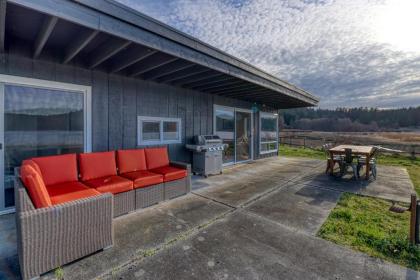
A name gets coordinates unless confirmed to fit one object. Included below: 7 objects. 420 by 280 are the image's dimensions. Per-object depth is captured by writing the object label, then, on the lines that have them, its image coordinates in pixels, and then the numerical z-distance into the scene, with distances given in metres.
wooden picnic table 5.06
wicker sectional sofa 1.67
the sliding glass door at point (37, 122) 2.94
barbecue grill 5.30
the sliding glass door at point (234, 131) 6.81
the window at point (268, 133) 8.77
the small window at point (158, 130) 4.59
